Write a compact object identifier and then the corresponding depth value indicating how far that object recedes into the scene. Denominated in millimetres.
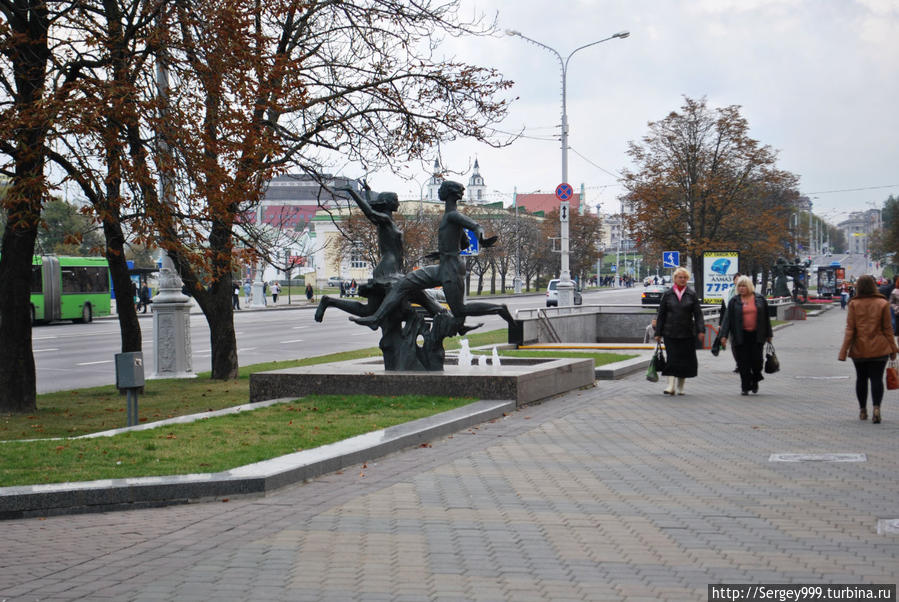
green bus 43312
